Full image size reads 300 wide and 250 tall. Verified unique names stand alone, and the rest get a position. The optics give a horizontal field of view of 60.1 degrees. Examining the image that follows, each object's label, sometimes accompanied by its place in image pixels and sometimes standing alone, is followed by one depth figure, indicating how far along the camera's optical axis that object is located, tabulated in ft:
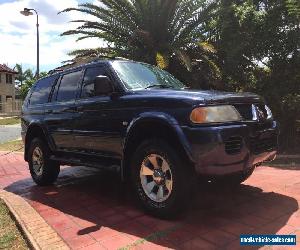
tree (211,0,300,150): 19.90
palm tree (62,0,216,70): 29.73
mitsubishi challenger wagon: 8.73
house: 109.65
